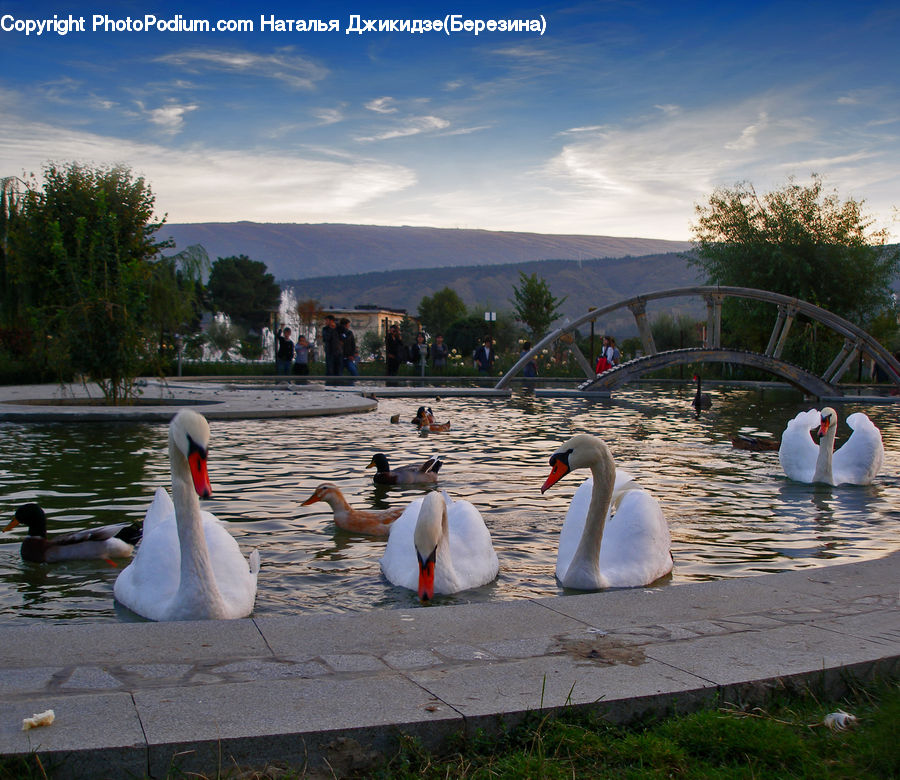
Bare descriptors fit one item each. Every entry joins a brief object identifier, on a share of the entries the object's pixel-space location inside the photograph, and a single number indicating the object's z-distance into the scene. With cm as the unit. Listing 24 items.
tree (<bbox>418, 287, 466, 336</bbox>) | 7656
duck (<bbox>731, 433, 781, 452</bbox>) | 1317
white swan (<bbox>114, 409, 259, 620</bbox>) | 469
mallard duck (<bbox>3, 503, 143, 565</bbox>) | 646
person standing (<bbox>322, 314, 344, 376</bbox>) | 3175
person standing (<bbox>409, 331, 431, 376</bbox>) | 3538
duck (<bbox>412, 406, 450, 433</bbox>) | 1498
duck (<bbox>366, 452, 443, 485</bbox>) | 999
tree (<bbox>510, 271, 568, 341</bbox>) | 5328
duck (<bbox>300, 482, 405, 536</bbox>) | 769
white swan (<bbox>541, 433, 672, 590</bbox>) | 577
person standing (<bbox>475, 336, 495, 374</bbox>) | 3662
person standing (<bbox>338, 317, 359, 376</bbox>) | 3272
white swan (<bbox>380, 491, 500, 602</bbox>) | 543
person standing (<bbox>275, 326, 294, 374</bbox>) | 3231
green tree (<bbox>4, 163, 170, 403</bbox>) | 1727
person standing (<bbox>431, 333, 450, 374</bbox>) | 3716
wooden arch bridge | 2619
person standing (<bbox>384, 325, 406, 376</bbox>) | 3422
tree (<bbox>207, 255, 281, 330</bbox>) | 8975
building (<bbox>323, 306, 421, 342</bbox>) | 8606
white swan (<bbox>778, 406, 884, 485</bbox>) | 1010
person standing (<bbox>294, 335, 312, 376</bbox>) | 3319
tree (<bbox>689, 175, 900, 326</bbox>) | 3841
